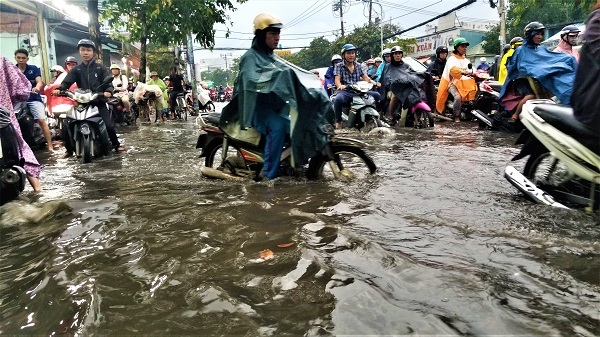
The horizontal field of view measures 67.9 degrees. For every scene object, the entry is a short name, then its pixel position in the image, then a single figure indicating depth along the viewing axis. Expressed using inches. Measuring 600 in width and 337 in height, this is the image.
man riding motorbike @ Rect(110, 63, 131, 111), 471.5
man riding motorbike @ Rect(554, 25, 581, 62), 278.1
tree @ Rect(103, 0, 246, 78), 468.5
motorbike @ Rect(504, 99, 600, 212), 109.7
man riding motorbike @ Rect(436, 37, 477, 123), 361.4
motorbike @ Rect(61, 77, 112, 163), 246.7
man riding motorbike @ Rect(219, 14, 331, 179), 154.9
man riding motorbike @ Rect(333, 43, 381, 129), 312.3
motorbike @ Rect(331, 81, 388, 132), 304.8
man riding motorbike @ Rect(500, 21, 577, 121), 240.2
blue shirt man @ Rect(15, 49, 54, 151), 276.1
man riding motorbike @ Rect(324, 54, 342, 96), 371.7
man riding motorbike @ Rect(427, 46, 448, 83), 416.5
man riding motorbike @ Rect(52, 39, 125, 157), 251.1
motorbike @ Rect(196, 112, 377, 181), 169.6
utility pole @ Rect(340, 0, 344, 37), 1649.9
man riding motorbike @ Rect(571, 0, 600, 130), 103.1
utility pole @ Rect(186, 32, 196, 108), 679.1
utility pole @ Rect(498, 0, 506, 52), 712.4
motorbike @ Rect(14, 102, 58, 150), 277.9
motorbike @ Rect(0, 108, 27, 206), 149.8
